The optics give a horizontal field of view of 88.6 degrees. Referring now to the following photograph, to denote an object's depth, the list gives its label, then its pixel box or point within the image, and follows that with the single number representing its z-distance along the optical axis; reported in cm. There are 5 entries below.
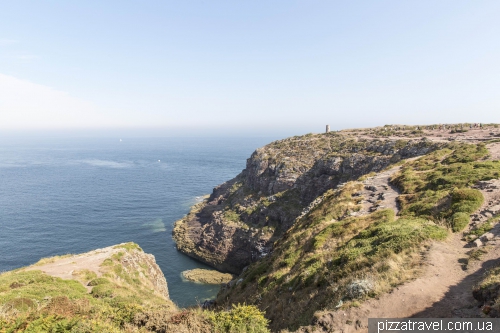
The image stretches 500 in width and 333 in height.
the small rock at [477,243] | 1560
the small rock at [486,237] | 1588
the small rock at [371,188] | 3471
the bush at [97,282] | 2800
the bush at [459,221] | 1806
